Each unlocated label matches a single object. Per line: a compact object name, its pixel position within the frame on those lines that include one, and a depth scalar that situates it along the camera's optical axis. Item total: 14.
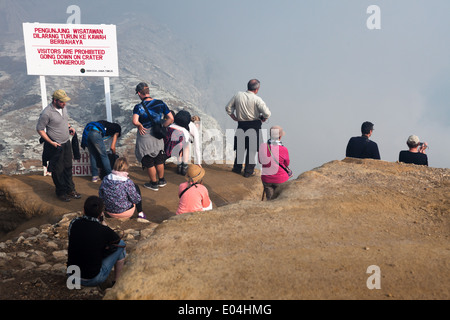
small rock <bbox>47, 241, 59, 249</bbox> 5.00
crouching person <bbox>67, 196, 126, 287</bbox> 3.69
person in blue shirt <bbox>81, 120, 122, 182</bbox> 7.44
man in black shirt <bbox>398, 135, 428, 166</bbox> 6.45
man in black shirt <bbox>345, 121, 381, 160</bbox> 6.73
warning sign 8.71
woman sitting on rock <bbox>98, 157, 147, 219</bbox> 5.45
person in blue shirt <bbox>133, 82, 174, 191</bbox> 7.03
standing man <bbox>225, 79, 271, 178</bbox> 8.12
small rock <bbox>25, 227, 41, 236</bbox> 5.46
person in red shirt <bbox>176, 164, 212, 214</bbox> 5.16
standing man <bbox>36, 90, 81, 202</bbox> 6.36
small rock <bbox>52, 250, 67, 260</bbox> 4.70
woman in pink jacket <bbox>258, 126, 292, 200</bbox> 6.32
